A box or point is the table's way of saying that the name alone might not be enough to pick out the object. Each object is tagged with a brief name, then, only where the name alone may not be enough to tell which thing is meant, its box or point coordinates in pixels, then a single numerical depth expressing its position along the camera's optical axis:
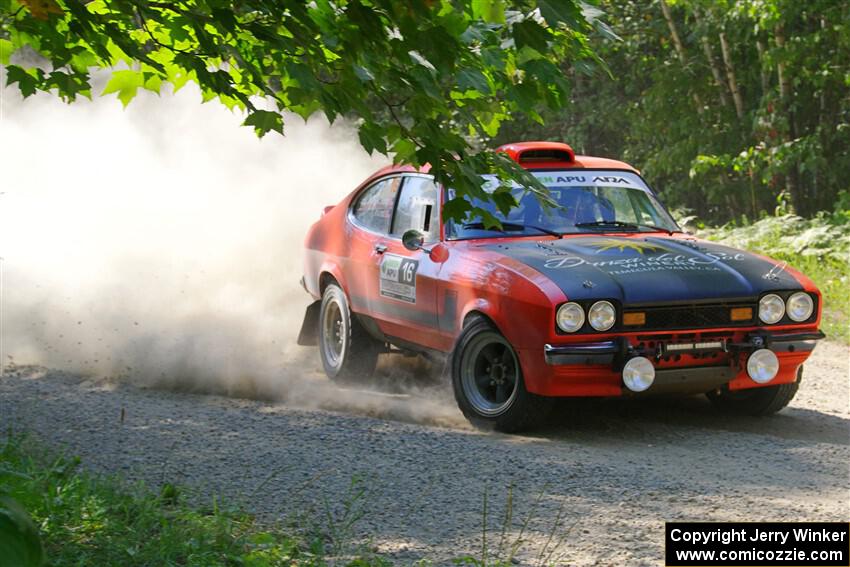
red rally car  14.21
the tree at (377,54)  8.09
